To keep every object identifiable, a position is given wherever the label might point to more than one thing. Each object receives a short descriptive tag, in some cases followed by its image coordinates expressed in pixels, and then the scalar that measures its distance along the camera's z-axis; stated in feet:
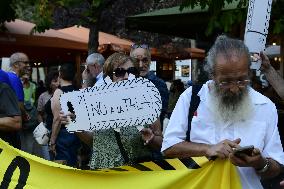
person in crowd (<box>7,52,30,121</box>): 26.76
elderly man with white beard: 10.40
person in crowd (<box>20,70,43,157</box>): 26.11
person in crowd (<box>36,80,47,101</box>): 46.38
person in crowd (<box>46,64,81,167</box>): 23.26
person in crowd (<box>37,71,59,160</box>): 32.01
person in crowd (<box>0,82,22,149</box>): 15.25
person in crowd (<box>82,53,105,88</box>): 21.94
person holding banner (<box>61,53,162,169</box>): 14.14
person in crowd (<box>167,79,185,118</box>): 40.62
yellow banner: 11.19
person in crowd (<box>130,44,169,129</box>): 18.45
